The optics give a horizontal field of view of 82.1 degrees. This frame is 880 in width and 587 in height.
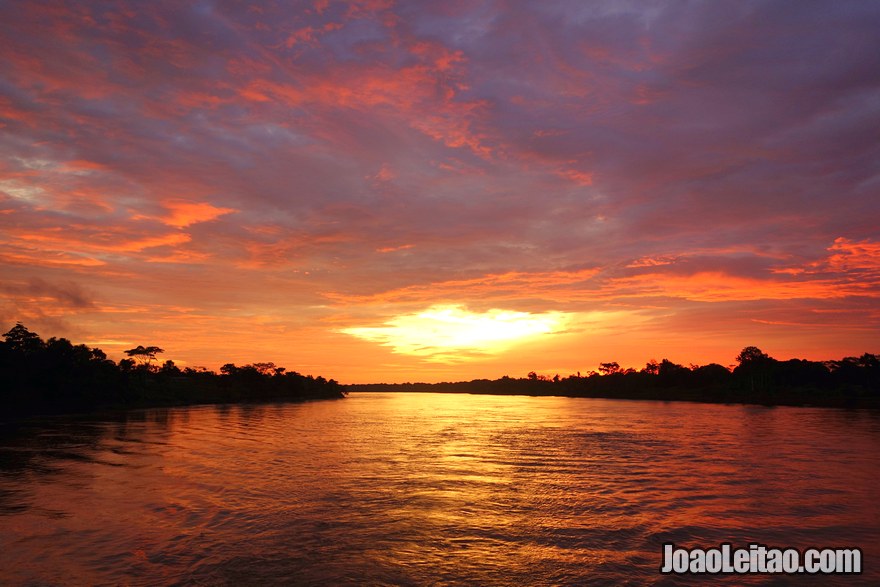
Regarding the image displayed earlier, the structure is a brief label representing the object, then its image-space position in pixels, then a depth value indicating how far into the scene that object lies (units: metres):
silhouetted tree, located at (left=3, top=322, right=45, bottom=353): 92.62
